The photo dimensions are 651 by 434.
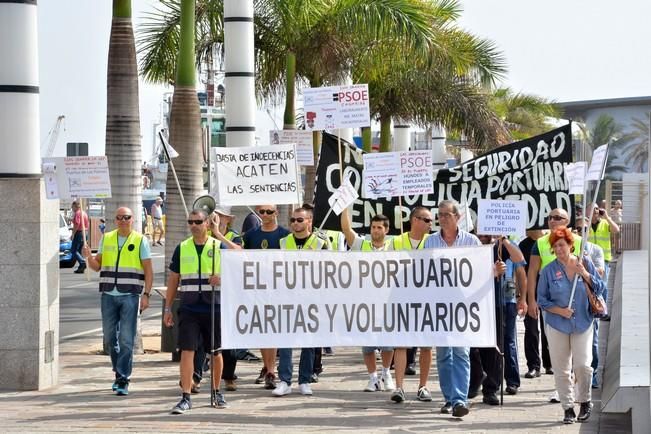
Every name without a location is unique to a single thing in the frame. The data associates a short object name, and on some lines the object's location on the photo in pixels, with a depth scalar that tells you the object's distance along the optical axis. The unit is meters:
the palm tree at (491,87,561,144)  56.78
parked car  37.30
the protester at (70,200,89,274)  33.34
